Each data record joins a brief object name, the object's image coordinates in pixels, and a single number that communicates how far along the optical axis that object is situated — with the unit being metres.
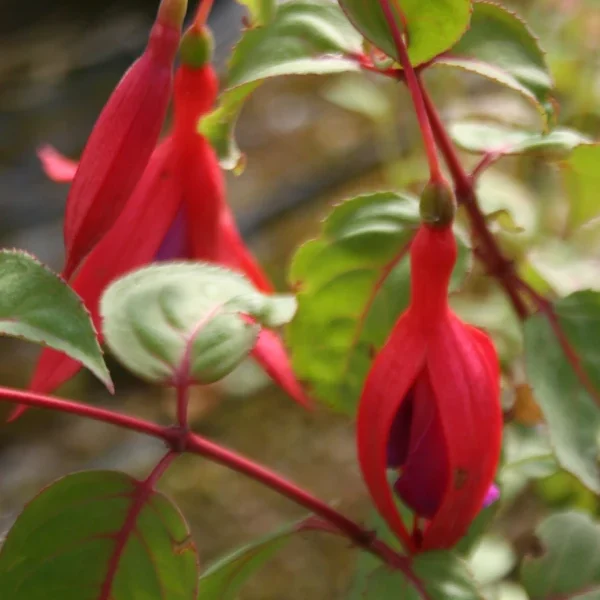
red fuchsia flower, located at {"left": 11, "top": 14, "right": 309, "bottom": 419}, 0.33
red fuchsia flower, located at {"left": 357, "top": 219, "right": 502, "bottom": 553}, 0.31
